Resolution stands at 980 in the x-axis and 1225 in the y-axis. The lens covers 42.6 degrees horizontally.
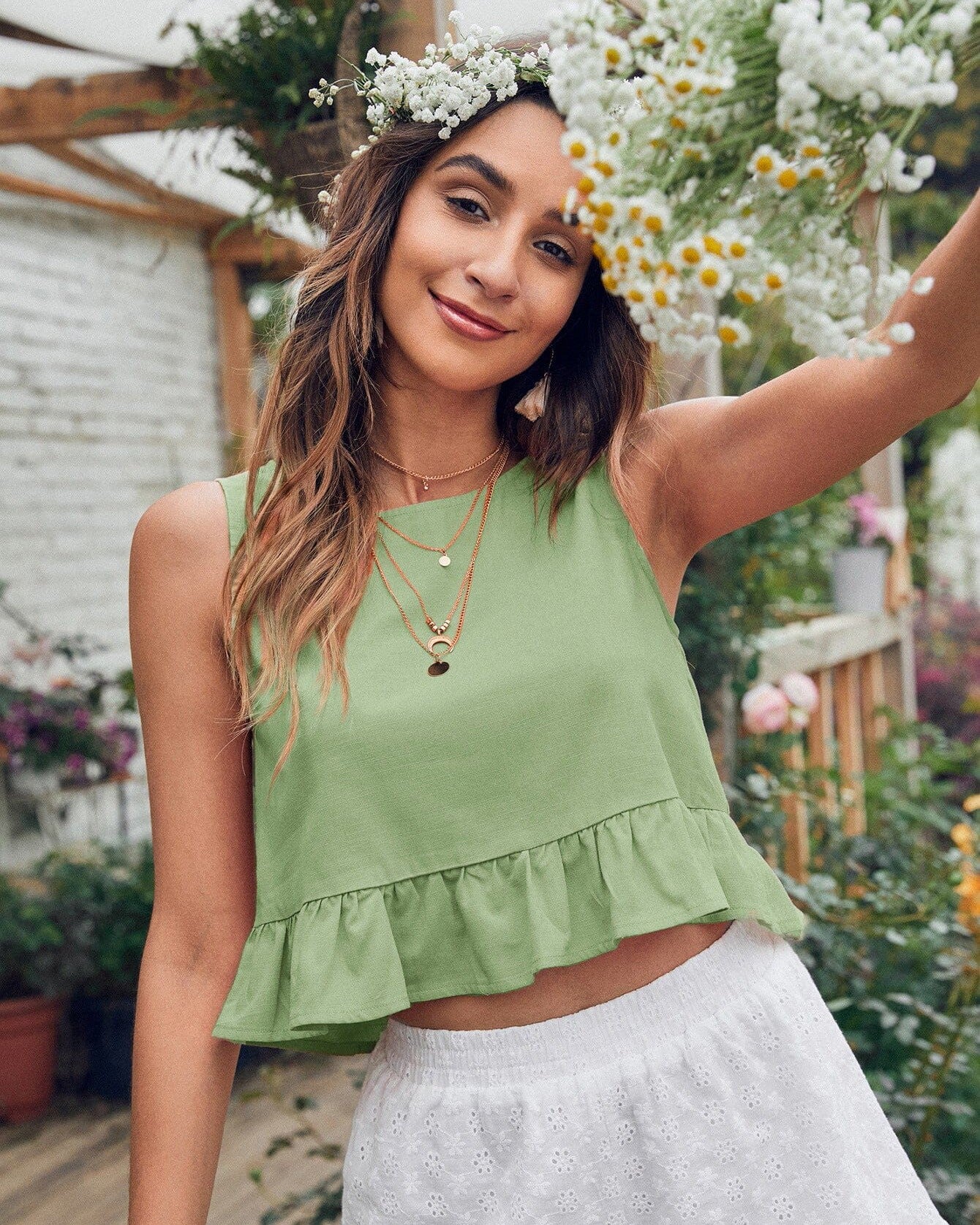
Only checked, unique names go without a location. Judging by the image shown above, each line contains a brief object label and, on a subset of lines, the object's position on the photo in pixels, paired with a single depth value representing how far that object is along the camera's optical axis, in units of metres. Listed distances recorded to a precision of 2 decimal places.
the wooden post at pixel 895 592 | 4.40
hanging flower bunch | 0.63
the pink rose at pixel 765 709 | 2.62
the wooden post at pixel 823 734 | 3.49
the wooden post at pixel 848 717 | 3.96
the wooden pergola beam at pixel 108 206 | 4.22
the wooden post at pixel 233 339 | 5.42
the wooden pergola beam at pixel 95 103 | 2.35
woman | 1.17
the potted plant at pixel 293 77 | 1.87
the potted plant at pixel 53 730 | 3.85
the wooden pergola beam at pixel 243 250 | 5.04
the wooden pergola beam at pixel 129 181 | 4.26
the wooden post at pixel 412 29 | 1.86
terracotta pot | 3.56
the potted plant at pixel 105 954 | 3.59
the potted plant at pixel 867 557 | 4.09
